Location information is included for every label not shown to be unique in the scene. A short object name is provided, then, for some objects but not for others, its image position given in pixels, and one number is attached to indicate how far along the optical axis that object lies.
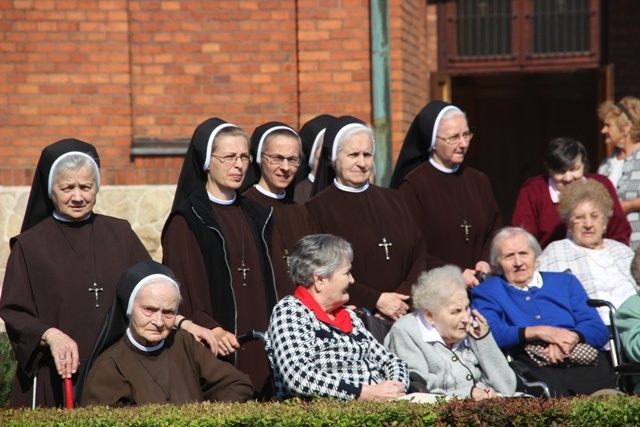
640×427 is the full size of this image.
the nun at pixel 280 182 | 12.48
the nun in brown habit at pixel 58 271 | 10.63
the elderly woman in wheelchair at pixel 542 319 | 12.53
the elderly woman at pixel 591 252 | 13.86
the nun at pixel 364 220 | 12.72
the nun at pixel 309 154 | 14.52
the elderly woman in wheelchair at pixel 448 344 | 11.62
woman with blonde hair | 15.98
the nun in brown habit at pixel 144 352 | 10.16
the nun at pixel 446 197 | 13.61
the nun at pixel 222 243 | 11.48
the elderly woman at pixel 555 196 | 14.91
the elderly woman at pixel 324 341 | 10.46
